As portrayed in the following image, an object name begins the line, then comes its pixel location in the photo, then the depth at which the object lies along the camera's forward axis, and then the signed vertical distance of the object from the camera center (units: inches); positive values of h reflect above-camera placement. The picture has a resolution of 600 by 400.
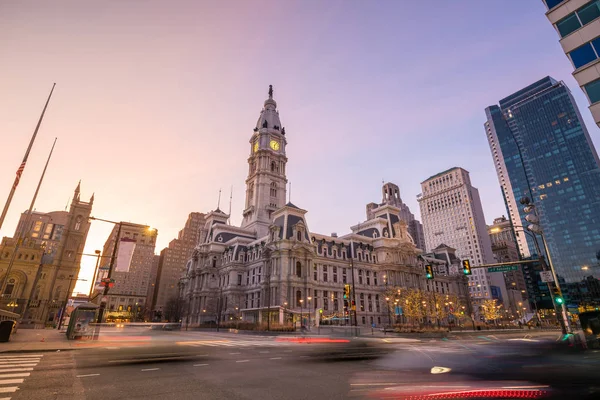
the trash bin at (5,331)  860.0 -26.1
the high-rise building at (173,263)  6865.2 +1270.0
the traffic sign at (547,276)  988.0 +136.8
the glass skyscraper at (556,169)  5014.8 +2525.2
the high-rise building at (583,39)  930.7 +814.5
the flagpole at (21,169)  734.9 +361.1
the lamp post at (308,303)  2540.8 +154.8
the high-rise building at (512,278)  5634.8 +880.4
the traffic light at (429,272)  1027.9 +154.1
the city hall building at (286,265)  2613.2 +512.3
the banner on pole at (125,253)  934.4 +194.6
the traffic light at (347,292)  1442.7 +127.7
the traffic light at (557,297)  949.2 +71.7
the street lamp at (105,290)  955.3 +89.2
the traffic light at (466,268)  972.9 +159.4
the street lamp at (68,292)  2894.9 +259.3
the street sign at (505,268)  977.9 +163.8
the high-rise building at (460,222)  5310.0 +1836.3
